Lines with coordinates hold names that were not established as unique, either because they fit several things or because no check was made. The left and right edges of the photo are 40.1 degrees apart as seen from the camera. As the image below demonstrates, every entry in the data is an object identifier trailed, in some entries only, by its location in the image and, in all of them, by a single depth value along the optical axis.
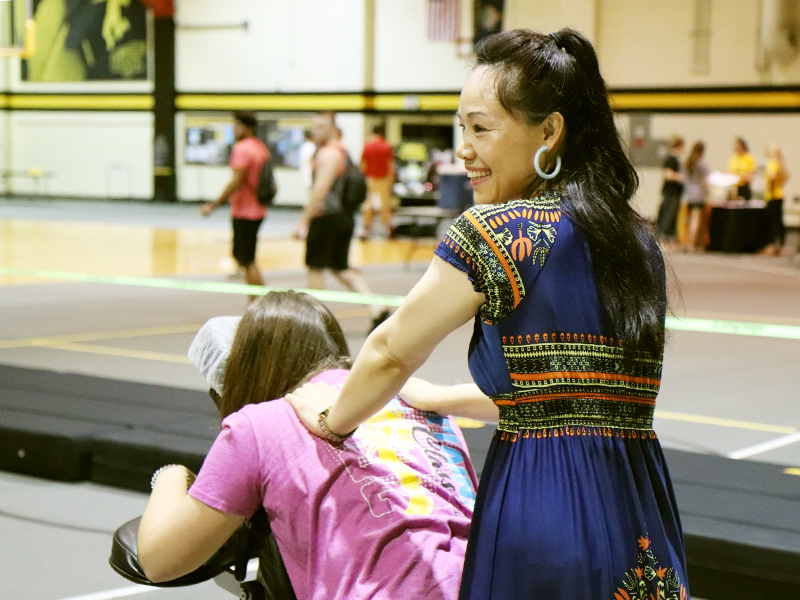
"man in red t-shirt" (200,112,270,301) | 9.20
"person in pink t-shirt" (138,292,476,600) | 1.79
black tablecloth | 17.00
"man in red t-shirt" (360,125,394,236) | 18.45
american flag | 23.16
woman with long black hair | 1.49
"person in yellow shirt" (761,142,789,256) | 16.34
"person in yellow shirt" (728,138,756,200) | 17.08
